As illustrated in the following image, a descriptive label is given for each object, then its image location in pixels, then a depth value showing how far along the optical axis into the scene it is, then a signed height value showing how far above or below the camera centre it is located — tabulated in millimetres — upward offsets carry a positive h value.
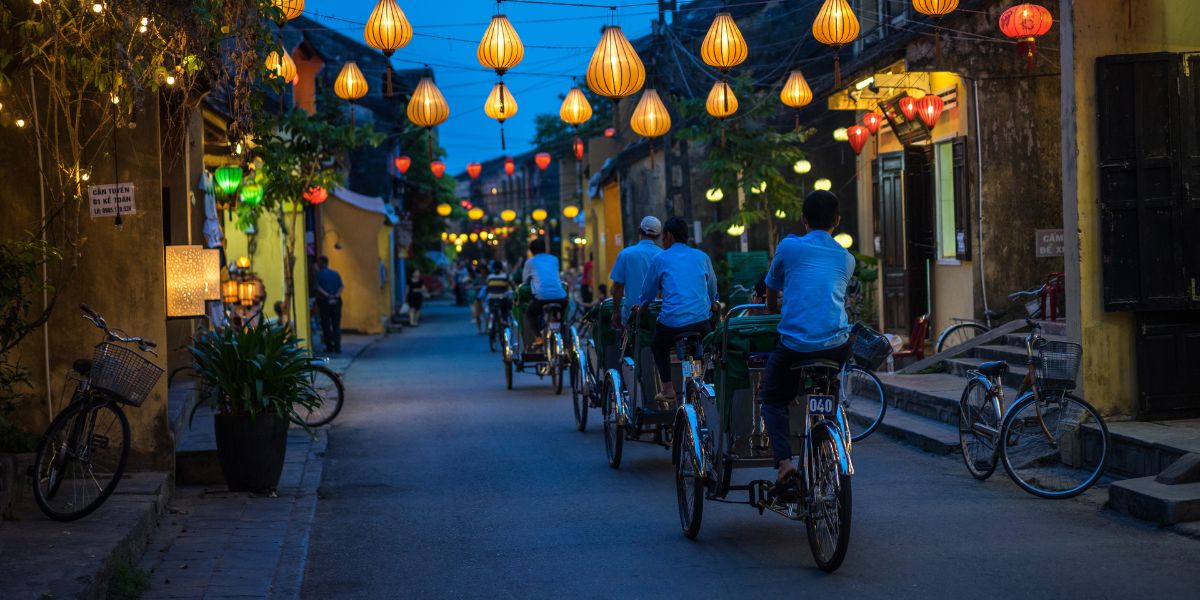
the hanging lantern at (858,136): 18578 +2204
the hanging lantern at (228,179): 16172 +1636
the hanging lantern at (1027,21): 12859 +2625
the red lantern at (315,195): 21325 +1883
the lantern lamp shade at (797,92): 17641 +2718
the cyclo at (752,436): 6500 -824
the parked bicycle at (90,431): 7711 -741
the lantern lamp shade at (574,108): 16969 +2508
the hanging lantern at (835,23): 12648 +2626
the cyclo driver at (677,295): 9445 -24
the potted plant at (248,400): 9414 -701
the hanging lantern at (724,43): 13453 +2615
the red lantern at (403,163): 36031 +3931
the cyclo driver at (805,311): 6750 -127
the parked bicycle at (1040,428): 8688 -1054
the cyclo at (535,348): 16766 -678
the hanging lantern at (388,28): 12586 +2718
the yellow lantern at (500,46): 12922 +2559
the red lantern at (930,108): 16156 +2239
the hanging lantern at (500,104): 15020 +2382
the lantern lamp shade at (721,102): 15953 +2402
